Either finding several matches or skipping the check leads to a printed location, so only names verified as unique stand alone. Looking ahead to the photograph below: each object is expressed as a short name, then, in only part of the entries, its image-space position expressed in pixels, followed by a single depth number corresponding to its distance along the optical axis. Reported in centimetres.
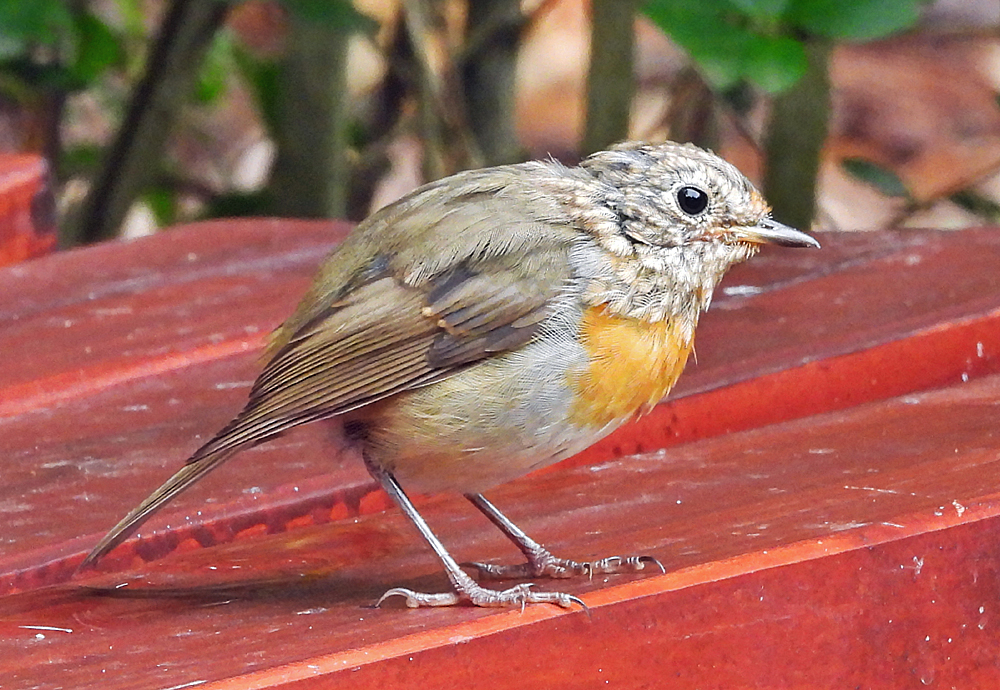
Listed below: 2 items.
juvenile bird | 405
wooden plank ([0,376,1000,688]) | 326
